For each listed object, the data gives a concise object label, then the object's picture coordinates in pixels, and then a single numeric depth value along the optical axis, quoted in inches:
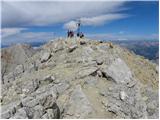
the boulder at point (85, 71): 426.0
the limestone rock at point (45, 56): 528.6
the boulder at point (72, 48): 503.3
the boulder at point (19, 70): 559.8
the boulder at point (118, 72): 429.8
